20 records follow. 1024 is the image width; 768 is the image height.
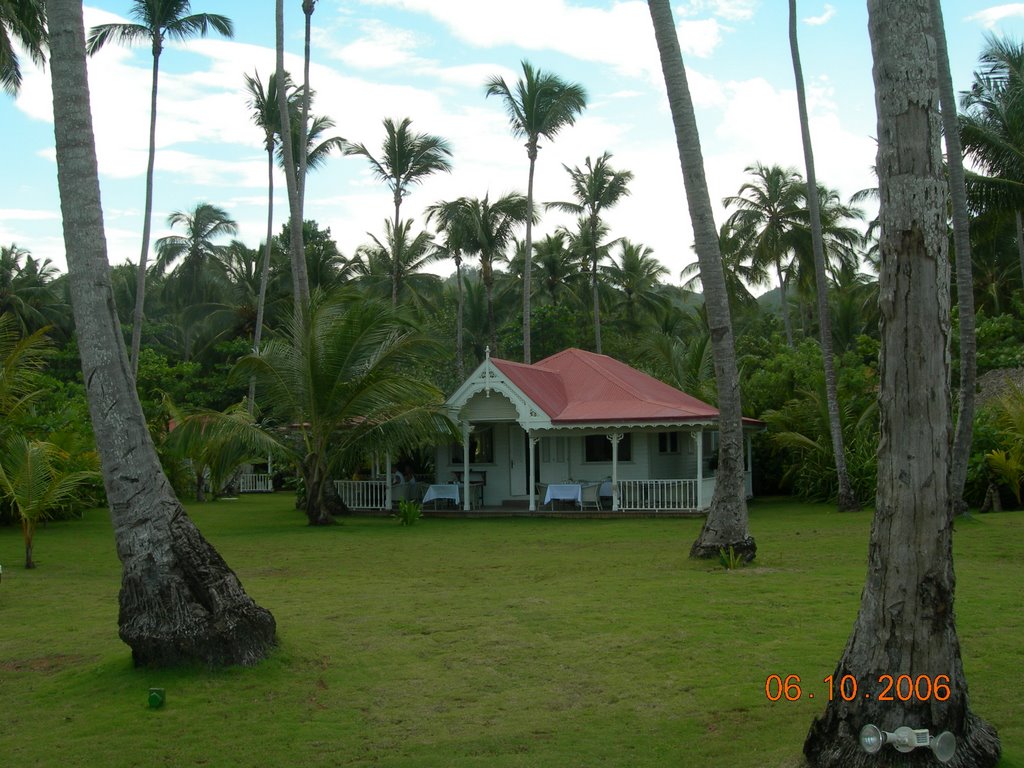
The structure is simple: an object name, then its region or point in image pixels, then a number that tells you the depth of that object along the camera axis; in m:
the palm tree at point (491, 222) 41.09
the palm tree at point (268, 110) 31.88
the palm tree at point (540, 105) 35.53
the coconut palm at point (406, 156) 36.22
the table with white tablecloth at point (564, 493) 23.92
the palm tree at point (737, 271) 36.41
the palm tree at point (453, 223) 40.97
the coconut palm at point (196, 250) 52.09
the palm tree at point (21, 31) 18.86
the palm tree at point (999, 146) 21.50
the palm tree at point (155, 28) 29.14
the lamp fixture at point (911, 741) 5.03
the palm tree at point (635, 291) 53.94
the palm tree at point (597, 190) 42.81
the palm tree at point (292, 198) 24.77
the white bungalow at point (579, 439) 23.95
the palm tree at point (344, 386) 21.00
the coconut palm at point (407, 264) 44.44
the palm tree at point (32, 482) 14.01
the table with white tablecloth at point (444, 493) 25.15
